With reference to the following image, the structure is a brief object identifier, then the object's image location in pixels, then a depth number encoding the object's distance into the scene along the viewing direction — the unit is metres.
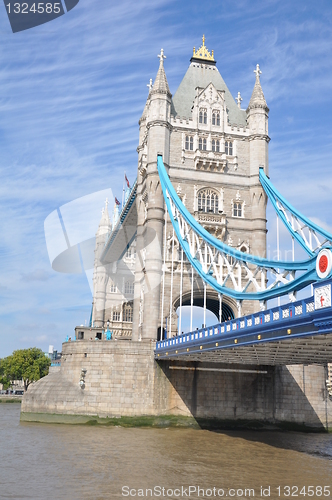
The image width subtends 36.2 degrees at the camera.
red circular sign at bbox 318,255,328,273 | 16.19
